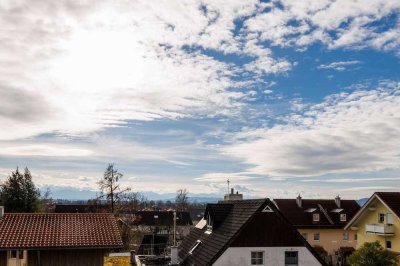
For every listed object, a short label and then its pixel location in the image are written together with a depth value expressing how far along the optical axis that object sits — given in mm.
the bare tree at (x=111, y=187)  54656
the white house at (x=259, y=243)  27875
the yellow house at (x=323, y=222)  59844
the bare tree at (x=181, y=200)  118500
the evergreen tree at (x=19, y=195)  58812
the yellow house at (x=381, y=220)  41562
